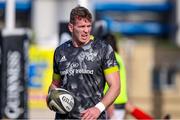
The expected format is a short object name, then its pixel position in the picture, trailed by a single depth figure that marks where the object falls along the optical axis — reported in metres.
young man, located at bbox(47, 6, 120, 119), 10.58
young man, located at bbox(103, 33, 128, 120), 15.14
